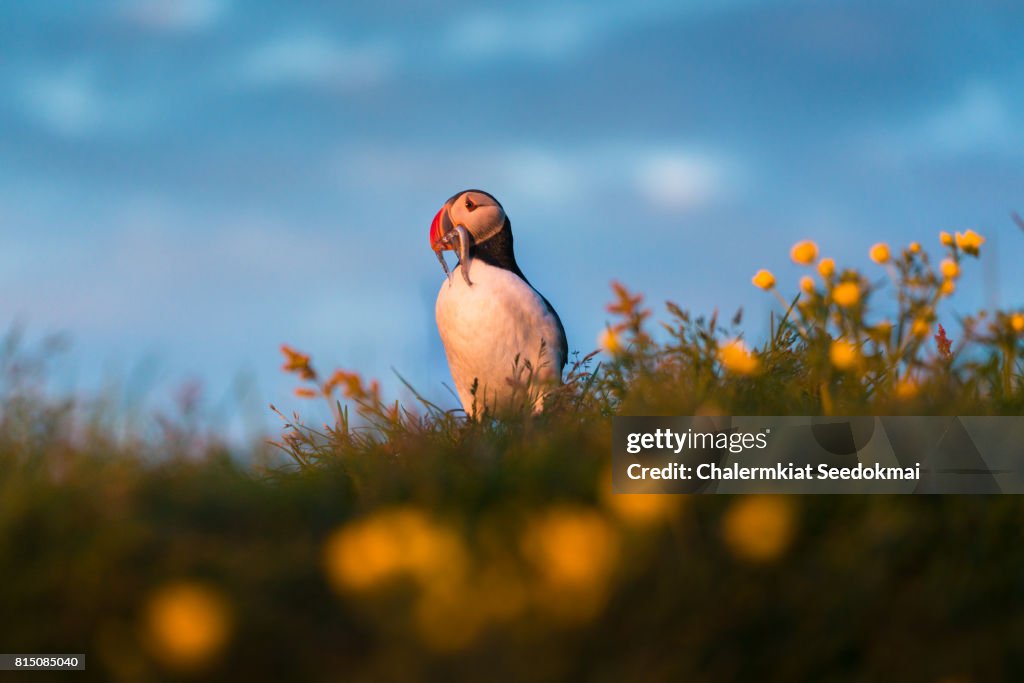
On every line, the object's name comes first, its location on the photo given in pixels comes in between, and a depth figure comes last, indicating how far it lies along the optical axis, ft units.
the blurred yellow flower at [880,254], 21.67
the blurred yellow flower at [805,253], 21.11
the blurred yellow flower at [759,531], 13.16
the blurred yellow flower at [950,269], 21.30
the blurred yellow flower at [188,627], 11.28
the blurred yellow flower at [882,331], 19.98
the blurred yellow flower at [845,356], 18.19
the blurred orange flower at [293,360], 19.71
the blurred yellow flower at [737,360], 18.84
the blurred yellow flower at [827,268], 20.34
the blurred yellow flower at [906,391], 20.38
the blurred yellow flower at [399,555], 11.33
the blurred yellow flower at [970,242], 22.30
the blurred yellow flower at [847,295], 19.17
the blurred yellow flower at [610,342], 21.13
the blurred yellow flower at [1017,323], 21.80
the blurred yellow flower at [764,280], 22.41
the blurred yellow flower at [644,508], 12.82
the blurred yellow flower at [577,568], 11.48
